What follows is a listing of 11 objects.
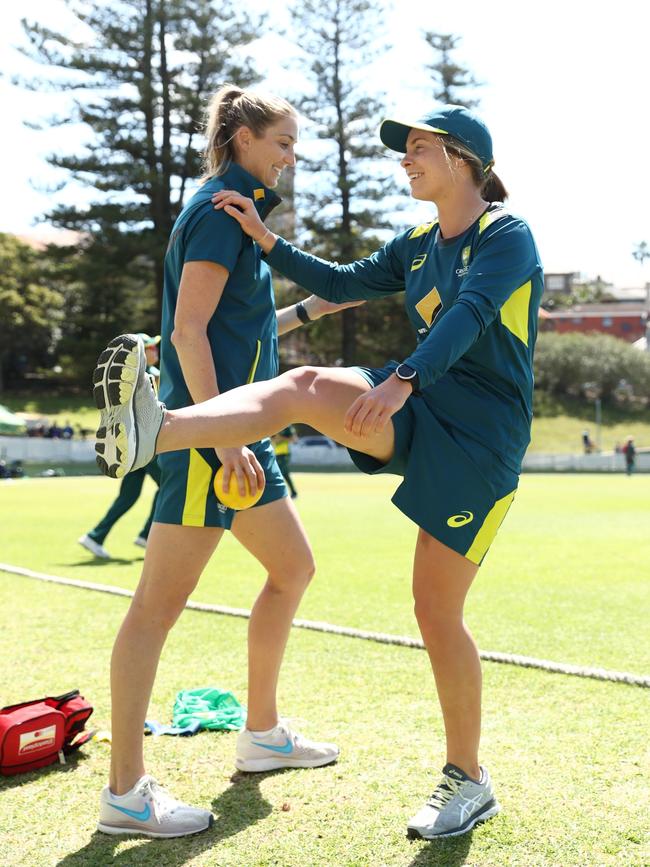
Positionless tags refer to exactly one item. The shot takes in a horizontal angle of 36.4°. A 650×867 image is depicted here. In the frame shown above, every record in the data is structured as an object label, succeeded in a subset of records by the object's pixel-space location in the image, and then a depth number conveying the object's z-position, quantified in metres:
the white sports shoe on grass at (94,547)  9.96
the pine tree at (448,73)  52.25
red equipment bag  3.55
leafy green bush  63.59
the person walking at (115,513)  9.81
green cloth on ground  4.11
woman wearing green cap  2.85
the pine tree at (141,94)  45.28
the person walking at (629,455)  38.12
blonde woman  3.16
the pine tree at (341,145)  47.84
